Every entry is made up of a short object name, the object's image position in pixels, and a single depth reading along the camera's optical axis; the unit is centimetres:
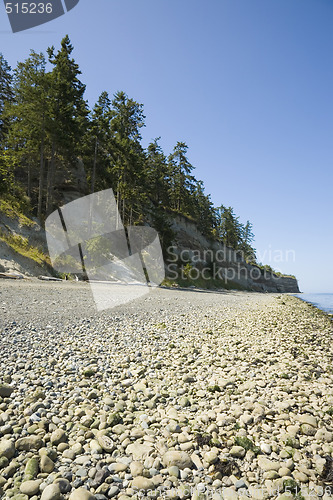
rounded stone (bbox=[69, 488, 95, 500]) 241
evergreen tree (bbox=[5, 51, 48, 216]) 2438
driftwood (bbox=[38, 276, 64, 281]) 1872
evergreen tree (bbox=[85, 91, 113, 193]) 3275
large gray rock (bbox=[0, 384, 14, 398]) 407
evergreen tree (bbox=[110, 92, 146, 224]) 3244
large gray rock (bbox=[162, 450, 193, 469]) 294
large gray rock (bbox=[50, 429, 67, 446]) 320
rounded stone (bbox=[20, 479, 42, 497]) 247
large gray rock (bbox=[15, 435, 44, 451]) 303
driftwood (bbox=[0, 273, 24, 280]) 1683
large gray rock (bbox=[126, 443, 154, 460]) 304
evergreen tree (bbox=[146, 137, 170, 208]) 4616
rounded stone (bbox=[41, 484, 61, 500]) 240
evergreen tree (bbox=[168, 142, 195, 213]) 5362
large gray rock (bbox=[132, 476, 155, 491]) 261
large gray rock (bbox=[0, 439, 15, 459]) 289
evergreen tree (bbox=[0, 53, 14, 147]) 3720
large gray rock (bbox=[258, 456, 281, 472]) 291
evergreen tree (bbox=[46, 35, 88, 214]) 2559
